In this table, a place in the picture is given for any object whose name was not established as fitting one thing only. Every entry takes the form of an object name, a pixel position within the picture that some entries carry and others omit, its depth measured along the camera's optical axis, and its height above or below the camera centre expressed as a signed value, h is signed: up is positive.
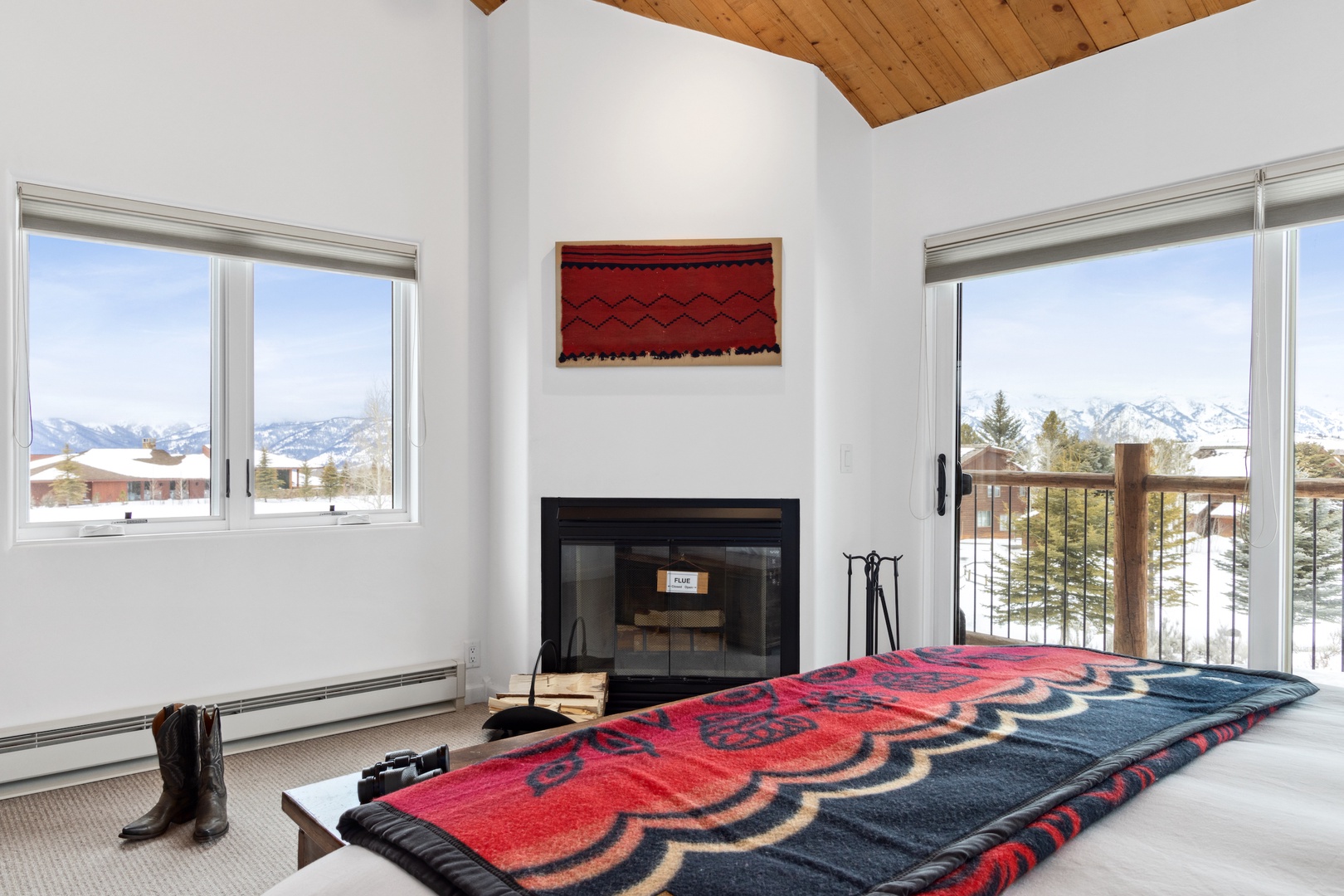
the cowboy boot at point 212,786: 2.23 -0.98
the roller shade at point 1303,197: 2.39 +0.76
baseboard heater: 2.56 -0.99
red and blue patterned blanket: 0.77 -0.41
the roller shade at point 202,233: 2.66 +0.77
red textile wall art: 3.16 +0.58
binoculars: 1.28 -0.55
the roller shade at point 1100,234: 2.61 +0.77
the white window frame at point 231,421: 2.98 +0.09
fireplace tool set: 3.30 -0.64
